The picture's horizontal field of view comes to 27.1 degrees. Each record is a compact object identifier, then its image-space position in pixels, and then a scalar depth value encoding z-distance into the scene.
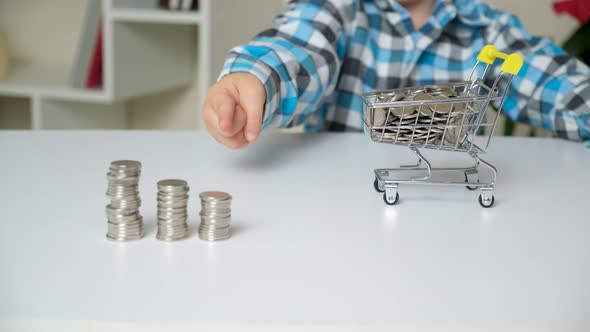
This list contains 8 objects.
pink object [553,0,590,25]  1.94
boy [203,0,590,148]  1.15
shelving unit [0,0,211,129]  2.26
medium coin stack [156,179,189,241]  0.84
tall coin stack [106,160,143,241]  0.83
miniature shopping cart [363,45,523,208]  0.93
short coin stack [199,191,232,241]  0.84
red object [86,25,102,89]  2.37
